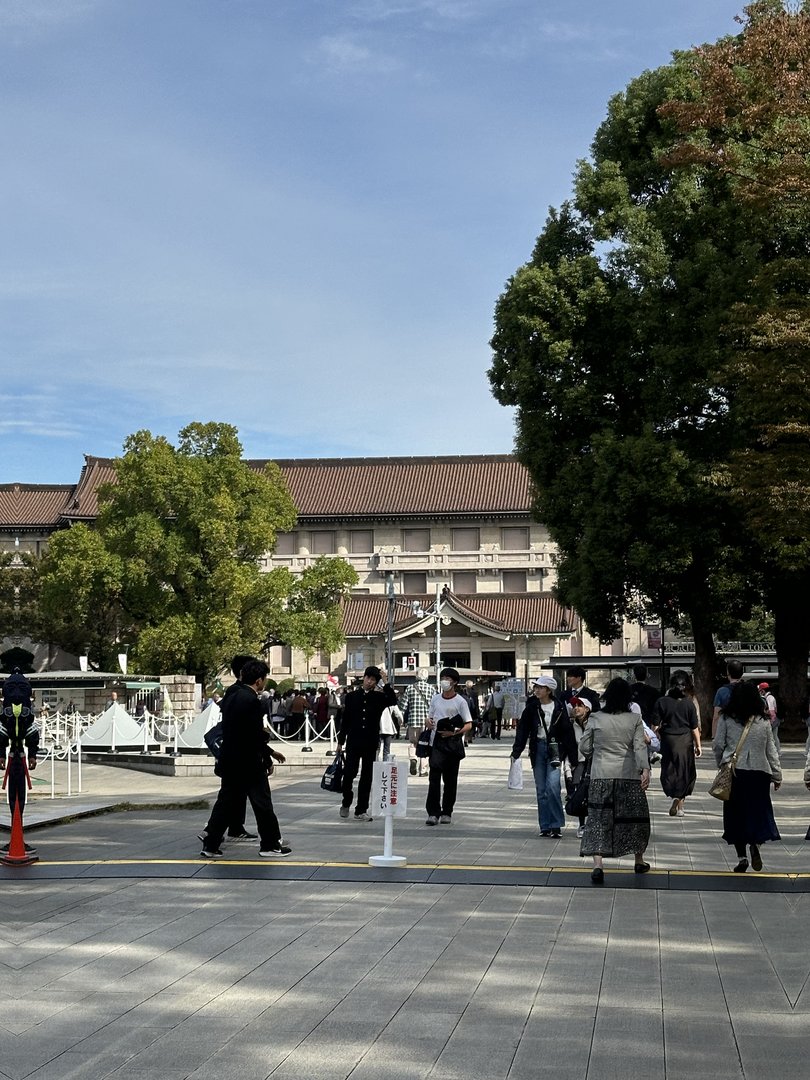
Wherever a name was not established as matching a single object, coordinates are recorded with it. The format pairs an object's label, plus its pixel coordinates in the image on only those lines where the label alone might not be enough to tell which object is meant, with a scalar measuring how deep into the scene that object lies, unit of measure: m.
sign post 12.66
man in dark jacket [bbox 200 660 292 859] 13.22
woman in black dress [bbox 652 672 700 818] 17.31
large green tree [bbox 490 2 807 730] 33.72
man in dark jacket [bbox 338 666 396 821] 16.50
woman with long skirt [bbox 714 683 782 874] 12.52
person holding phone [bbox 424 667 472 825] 16.09
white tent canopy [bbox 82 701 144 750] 35.31
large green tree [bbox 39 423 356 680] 52.62
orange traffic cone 12.88
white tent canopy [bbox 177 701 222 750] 33.12
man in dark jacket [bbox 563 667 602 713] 16.14
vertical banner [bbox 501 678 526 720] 55.33
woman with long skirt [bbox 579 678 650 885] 12.05
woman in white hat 15.04
